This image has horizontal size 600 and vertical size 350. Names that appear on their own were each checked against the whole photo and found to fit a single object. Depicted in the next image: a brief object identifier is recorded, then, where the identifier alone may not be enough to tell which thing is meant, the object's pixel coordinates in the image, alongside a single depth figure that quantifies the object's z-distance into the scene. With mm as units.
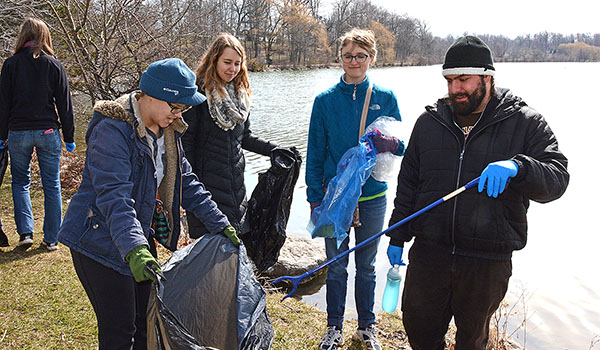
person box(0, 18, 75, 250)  3904
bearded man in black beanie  2102
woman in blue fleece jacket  2938
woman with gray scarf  3062
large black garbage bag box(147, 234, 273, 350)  2018
